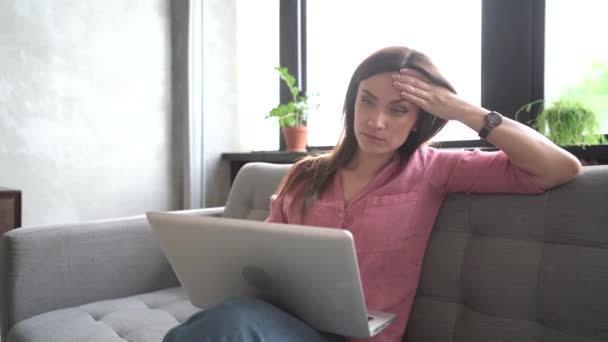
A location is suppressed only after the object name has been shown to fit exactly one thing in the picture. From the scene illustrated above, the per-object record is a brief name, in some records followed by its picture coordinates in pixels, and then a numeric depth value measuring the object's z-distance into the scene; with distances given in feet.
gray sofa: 2.84
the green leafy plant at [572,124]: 4.58
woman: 3.01
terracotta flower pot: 7.59
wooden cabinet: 5.14
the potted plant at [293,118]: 7.61
